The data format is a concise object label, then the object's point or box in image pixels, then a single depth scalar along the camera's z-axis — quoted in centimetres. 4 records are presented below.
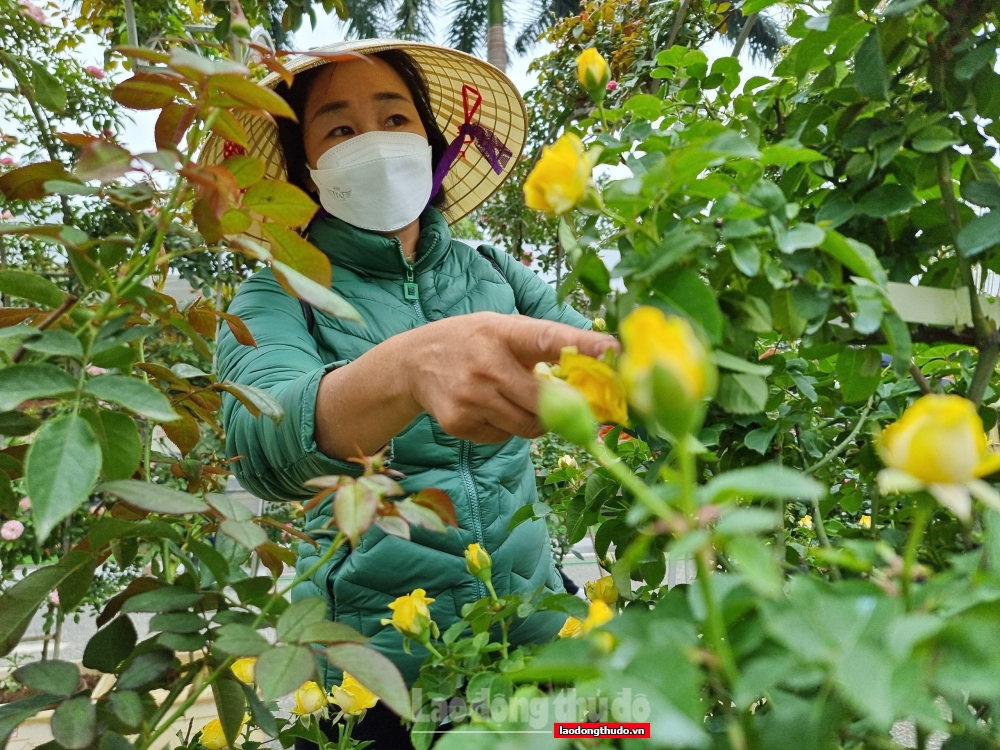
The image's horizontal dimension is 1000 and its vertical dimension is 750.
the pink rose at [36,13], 155
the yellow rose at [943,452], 21
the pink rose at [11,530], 182
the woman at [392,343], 69
